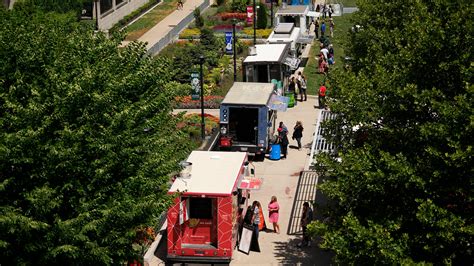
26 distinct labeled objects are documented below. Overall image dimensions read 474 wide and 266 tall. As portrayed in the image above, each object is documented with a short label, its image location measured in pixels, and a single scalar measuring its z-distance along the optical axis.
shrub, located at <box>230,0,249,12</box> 68.56
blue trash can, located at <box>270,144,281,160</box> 34.66
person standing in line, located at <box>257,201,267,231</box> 26.85
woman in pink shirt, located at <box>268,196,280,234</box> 26.91
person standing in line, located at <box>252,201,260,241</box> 25.73
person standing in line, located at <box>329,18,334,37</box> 60.21
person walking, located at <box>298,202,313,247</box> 25.81
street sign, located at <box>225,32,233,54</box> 51.91
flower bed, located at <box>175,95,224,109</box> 42.38
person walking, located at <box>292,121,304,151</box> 35.44
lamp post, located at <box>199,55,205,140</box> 34.94
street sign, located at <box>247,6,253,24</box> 61.03
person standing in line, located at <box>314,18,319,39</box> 59.97
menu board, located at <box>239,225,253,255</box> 25.56
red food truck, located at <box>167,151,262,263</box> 23.89
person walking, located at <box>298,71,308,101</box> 43.46
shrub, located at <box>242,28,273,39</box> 59.47
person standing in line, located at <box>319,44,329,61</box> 49.80
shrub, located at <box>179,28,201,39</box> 59.38
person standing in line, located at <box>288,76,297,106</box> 44.16
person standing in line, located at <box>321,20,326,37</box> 59.00
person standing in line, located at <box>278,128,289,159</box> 34.74
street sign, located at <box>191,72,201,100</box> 41.25
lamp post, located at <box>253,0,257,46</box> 52.68
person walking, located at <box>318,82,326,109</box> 40.57
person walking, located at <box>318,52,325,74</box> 49.03
